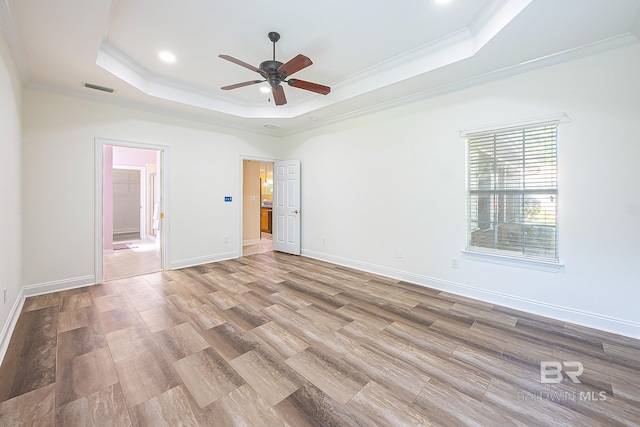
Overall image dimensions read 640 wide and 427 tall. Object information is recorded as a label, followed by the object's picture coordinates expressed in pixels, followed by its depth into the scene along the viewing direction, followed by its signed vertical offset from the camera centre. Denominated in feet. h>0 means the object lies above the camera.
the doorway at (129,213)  13.30 -0.01
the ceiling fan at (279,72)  8.93 +5.09
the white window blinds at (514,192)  9.87 +0.81
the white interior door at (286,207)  19.44 +0.46
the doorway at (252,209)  23.22 +0.35
